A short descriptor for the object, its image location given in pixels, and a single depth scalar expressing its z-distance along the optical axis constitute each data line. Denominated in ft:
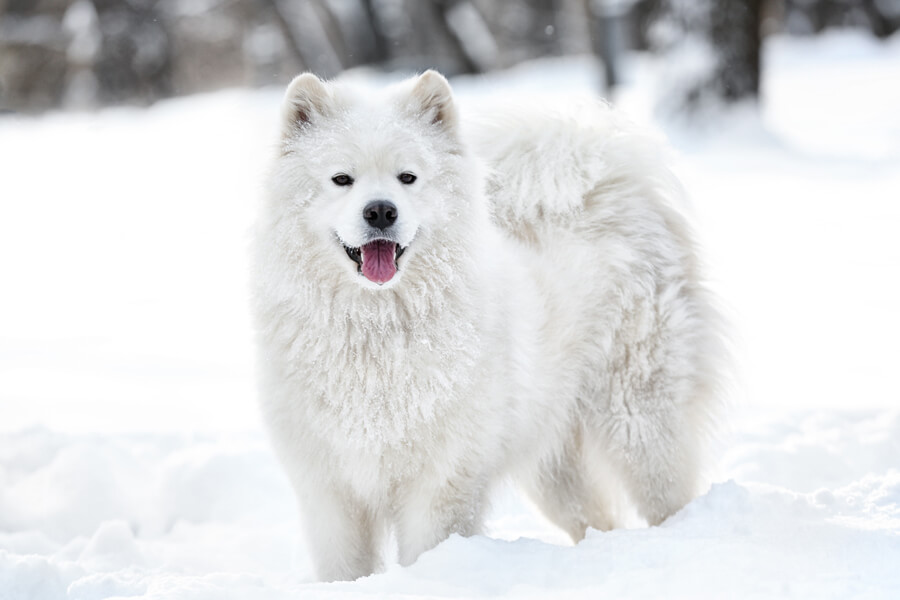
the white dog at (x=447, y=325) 10.14
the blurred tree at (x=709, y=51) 33.45
